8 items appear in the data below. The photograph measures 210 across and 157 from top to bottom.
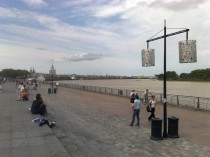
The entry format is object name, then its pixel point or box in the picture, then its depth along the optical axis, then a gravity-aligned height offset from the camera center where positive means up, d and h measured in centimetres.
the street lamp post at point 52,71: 2566 +97
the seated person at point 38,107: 939 -155
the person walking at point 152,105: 954 -145
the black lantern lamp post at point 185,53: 676 +96
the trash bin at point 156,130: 708 -207
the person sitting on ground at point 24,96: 1433 -147
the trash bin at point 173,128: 729 -204
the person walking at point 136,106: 883 -139
